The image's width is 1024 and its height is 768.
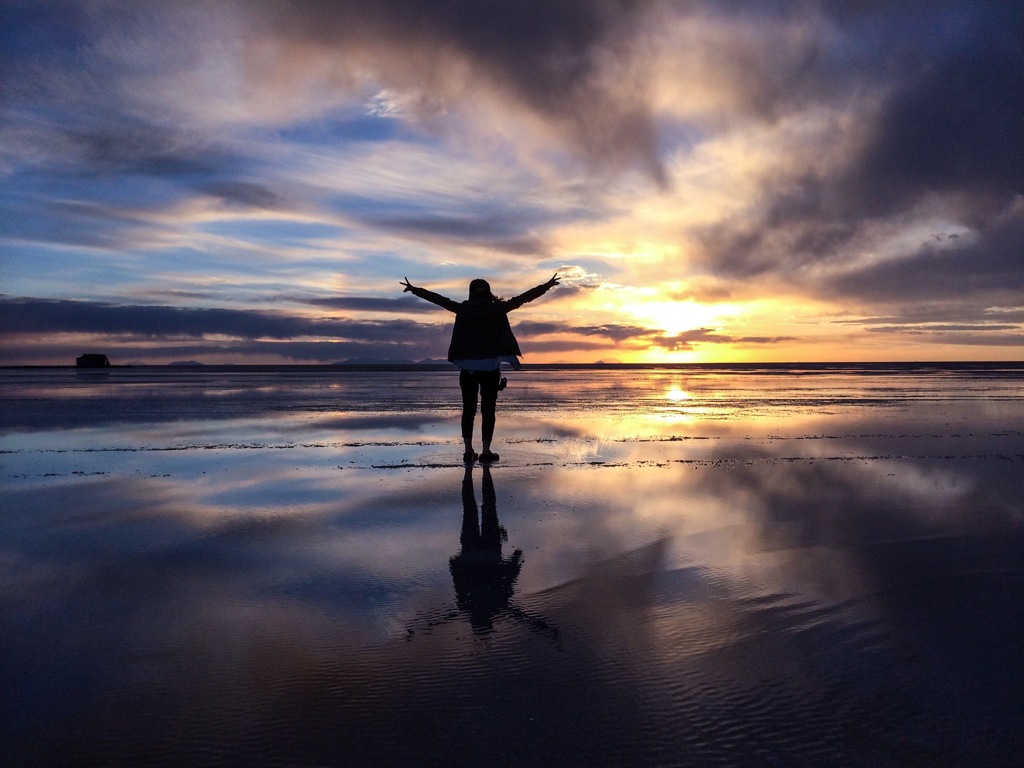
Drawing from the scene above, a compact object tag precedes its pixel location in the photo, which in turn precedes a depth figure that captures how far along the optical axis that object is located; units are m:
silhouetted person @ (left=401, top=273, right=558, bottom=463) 10.44
